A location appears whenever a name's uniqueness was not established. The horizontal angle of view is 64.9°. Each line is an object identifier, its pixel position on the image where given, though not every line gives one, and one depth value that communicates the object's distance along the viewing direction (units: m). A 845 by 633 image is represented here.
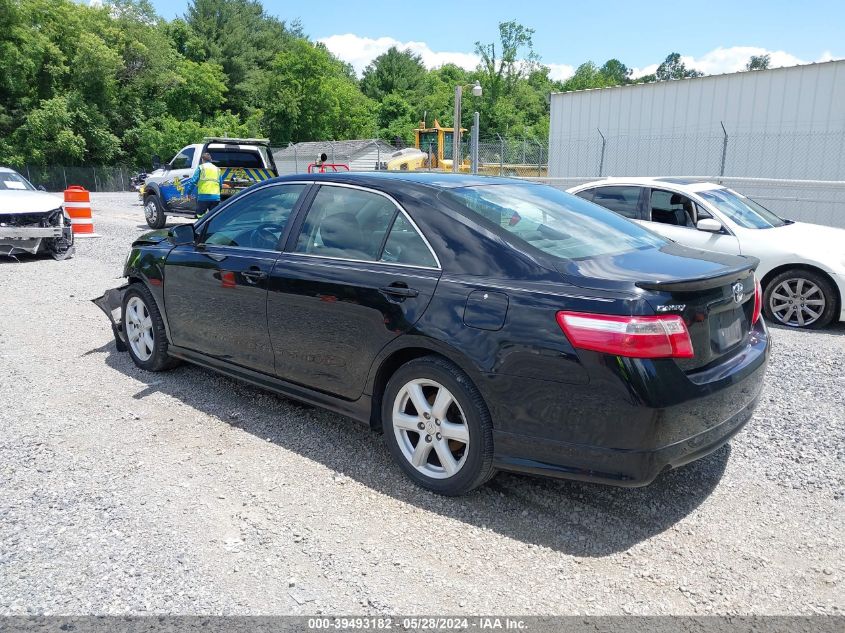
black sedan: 2.86
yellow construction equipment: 22.30
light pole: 15.84
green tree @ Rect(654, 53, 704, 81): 162.01
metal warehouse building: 12.88
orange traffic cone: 14.78
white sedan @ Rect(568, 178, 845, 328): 6.90
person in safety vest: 14.48
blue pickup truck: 16.52
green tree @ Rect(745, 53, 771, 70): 136.44
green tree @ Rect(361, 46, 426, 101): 72.56
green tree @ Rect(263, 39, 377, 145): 54.50
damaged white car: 10.91
